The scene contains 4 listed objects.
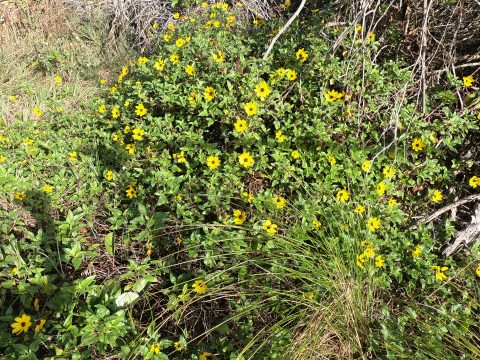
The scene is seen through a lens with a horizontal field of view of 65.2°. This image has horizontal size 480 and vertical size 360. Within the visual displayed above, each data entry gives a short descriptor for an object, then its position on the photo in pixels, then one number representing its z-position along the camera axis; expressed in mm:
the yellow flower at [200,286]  1479
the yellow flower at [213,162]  1935
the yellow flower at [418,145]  1919
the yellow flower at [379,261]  1646
